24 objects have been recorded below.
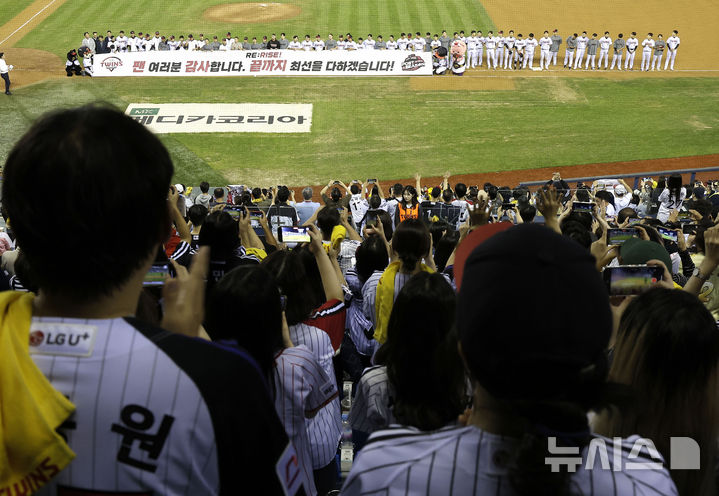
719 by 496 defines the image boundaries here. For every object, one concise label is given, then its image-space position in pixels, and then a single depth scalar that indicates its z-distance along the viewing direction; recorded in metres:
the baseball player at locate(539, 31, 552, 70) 27.36
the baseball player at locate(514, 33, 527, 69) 27.61
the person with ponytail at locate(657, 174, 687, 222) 11.87
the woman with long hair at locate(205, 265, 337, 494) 2.80
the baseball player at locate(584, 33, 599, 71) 27.47
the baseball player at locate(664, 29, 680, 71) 27.55
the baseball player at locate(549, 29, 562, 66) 27.59
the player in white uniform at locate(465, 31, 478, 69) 27.60
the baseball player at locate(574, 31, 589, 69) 27.62
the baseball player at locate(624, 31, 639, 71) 27.62
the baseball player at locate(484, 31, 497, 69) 27.56
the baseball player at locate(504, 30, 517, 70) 27.47
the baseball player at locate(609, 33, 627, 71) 27.51
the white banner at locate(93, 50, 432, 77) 25.86
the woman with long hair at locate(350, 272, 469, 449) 2.67
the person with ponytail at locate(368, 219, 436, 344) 4.44
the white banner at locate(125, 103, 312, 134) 22.62
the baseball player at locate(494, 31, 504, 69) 27.58
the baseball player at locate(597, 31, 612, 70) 27.53
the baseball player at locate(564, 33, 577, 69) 27.42
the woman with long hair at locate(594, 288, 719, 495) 2.37
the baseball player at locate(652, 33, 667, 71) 27.32
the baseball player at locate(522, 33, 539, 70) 27.61
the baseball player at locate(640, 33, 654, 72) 27.58
